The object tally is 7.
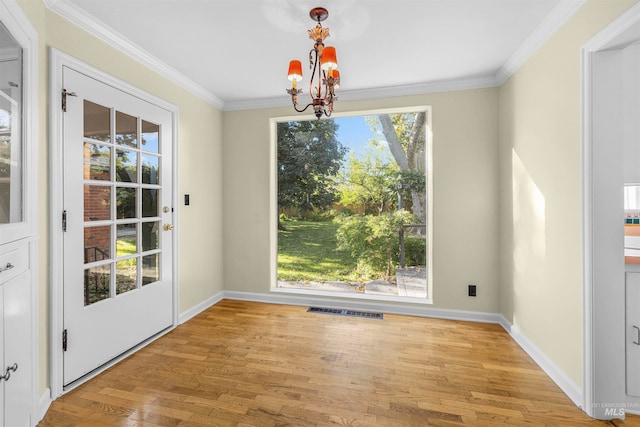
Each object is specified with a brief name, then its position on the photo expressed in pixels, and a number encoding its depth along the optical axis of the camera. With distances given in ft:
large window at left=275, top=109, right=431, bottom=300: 11.07
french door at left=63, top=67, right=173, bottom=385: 6.38
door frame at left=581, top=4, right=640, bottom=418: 5.37
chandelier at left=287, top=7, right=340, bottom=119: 5.52
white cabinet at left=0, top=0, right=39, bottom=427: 4.31
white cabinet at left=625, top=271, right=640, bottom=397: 5.39
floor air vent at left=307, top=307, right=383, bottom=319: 10.36
